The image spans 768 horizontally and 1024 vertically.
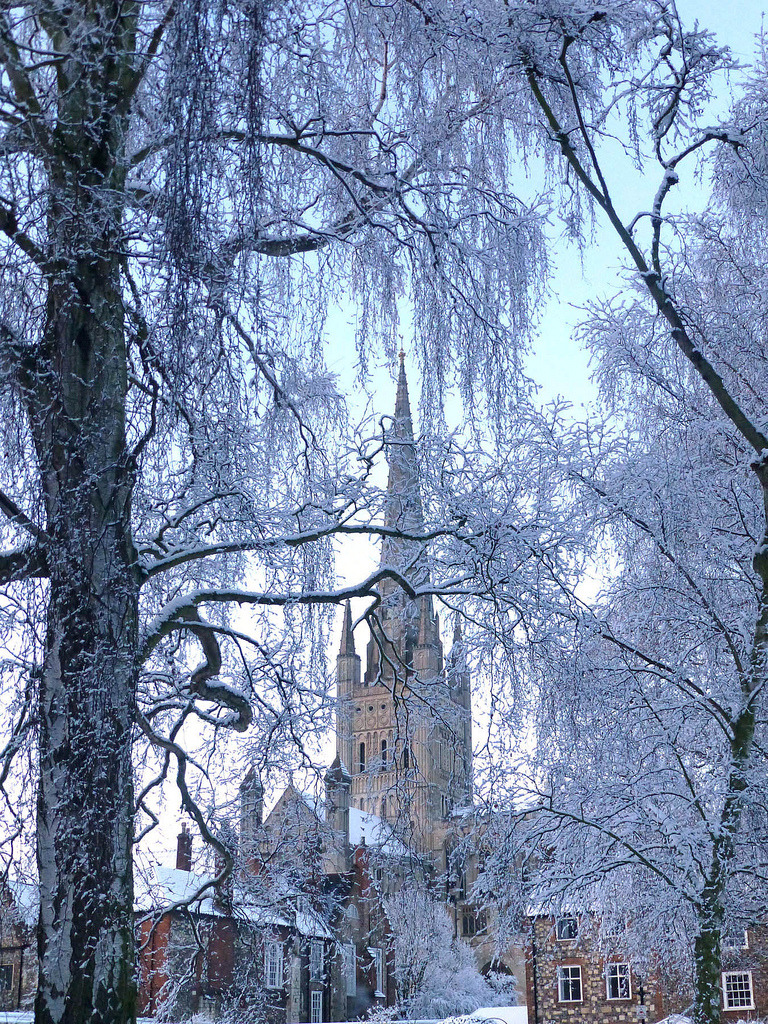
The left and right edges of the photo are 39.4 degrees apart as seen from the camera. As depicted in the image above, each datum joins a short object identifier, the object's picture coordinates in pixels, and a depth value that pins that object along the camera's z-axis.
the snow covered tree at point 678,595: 9.51
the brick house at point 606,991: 29.06
